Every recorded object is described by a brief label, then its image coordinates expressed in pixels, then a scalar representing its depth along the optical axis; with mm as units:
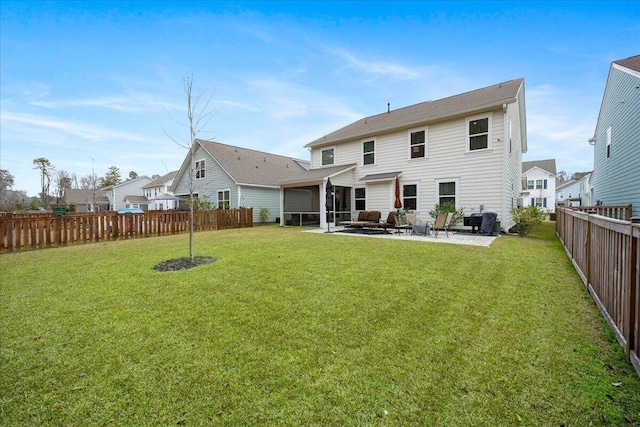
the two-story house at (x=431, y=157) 11219
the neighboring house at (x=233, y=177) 19375
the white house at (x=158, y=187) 38062
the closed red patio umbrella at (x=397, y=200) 11922
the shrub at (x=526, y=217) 9836
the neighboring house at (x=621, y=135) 8734
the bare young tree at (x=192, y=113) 6418
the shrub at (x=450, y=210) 11516
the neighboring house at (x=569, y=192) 44250
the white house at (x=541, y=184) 36844
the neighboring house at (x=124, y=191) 41844
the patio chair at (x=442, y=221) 10156
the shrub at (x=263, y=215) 19594
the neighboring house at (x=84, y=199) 46000
